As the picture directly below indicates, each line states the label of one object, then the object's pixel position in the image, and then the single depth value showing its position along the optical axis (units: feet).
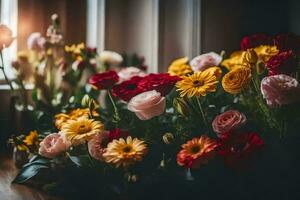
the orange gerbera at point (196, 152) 2.86
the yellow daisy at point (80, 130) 3.15
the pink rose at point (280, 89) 2.89
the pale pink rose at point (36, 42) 4.90
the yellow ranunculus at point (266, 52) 3.47
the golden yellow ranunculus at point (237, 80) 3.05
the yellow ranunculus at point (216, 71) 3.47
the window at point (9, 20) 5.30
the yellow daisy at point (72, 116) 3.61
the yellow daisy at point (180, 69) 3.97
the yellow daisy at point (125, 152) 2.99
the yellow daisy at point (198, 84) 3.07
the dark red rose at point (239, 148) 2.77
